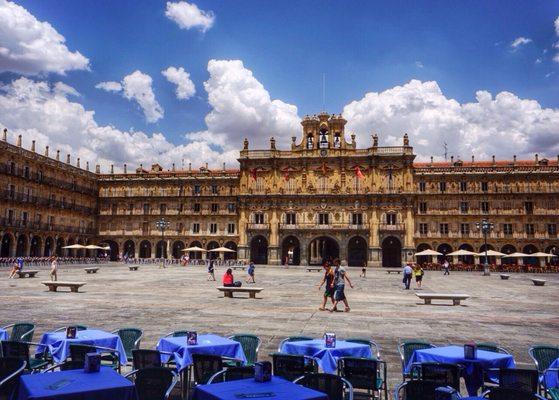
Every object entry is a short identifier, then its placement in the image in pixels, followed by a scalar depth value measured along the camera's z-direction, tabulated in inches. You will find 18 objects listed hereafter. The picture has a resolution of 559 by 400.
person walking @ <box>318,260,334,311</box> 580.4
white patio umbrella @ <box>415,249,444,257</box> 1833.2
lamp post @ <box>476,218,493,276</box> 1503.2
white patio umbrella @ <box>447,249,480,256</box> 1786.4
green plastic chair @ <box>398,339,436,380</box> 267.7
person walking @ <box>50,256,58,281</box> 850.1
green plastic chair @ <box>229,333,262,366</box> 278.4
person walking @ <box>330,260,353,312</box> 561.3
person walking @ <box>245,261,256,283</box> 1002.1
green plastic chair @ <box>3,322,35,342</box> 294.5
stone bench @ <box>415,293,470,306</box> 665.0
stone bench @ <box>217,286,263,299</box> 707.4
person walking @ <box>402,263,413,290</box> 929.5
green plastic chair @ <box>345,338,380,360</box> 277.0
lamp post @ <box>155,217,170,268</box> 1731.1
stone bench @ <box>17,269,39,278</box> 1076.6
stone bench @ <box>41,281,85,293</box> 743.1
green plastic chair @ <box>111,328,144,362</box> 291.6
